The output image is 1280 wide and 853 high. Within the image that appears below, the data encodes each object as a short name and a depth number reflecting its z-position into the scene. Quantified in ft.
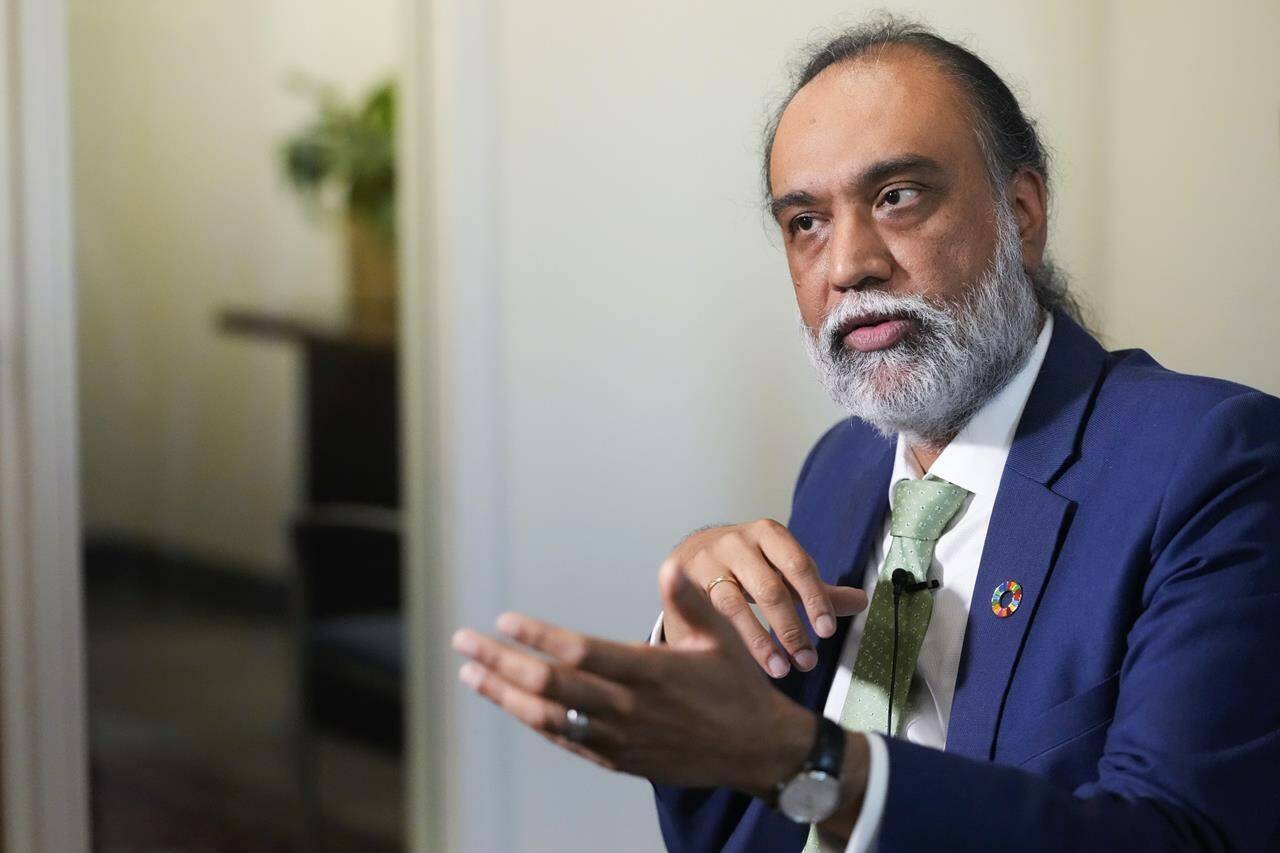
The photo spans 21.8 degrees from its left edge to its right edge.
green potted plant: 11.49
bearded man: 6.09
